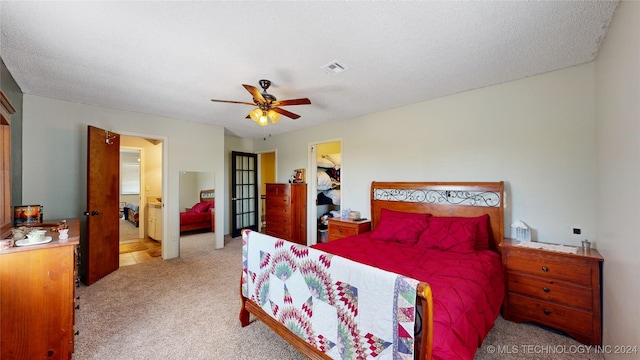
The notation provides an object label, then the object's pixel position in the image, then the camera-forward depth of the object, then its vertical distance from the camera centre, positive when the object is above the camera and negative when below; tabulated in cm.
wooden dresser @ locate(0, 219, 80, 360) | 166 -85
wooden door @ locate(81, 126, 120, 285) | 330 -35
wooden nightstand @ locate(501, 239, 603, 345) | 204 -99
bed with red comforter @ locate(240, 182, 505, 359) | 140 -74
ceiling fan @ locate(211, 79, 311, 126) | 257 +83
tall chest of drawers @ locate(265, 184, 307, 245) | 502 -65
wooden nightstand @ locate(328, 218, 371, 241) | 375 -74
